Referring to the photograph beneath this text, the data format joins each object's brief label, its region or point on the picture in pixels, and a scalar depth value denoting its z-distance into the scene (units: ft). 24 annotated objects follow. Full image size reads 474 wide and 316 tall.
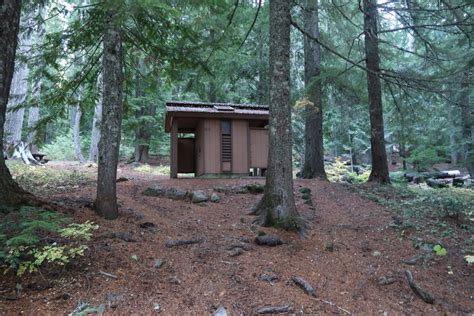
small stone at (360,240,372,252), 16.95
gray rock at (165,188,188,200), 25.02
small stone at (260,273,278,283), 12.85
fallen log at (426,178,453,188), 41.27
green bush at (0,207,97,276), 10.20
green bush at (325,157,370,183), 47.96
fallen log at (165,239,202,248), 15.02
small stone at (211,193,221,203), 24.81
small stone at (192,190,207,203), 24.31
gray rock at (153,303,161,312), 10.22
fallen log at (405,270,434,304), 12.63
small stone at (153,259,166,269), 12.88
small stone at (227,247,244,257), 14.67
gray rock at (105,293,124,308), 10.10
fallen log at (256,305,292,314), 10.83
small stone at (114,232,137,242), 14.67
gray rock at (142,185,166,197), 25.44
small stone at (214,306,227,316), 10.50
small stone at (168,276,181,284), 11.90
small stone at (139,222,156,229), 16.92
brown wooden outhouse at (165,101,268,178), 34.73
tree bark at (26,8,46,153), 20.32
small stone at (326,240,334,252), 16.43
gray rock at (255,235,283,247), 16.05
